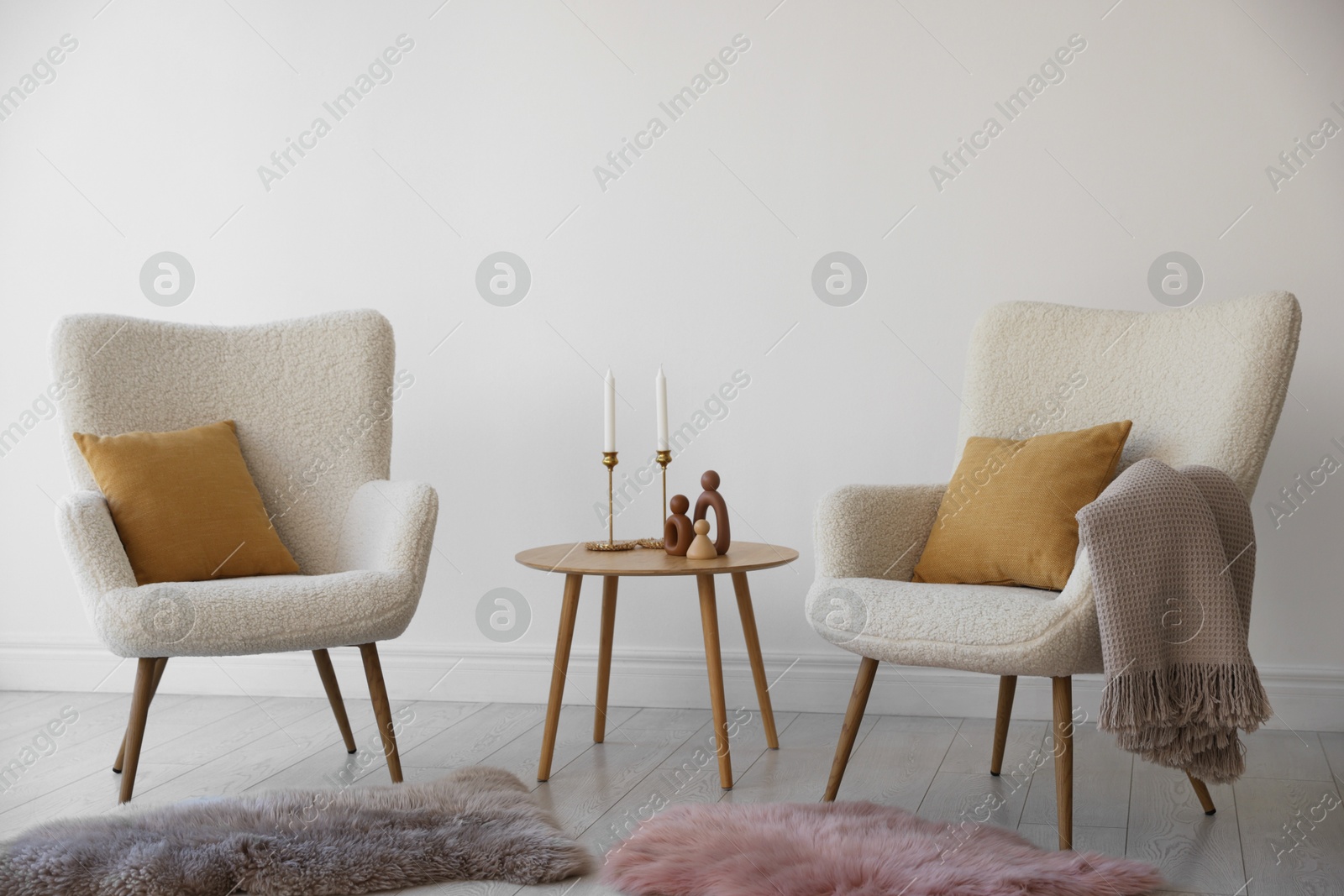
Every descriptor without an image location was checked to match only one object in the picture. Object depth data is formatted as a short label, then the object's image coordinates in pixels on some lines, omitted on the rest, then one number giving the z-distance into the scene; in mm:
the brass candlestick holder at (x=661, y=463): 2285
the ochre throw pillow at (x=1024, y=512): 1971
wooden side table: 2095
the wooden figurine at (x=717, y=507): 2242
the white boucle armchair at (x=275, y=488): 1928
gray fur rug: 1586
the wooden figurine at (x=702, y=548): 2164
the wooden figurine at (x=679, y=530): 2205
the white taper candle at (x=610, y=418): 2289
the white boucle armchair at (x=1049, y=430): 1708
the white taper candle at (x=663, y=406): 2285
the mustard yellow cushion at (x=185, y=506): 2148
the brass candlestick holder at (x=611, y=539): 2312
